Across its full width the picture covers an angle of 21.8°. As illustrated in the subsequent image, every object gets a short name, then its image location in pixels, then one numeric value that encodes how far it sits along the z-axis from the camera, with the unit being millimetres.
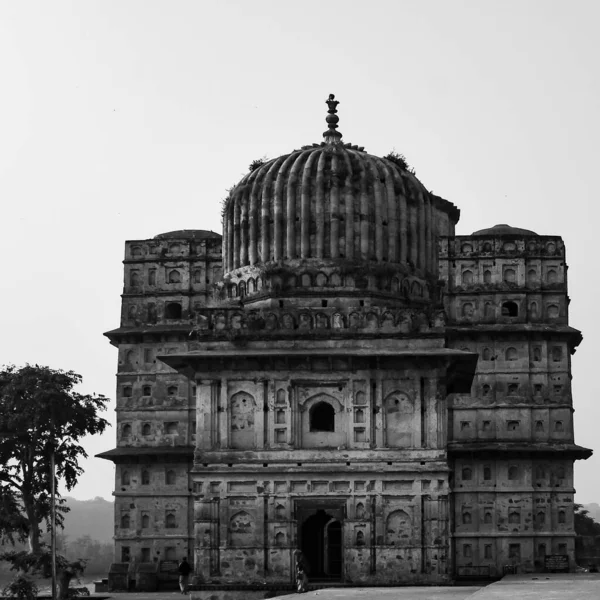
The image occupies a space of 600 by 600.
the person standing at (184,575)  54969
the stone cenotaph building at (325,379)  44656
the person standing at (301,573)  42812
